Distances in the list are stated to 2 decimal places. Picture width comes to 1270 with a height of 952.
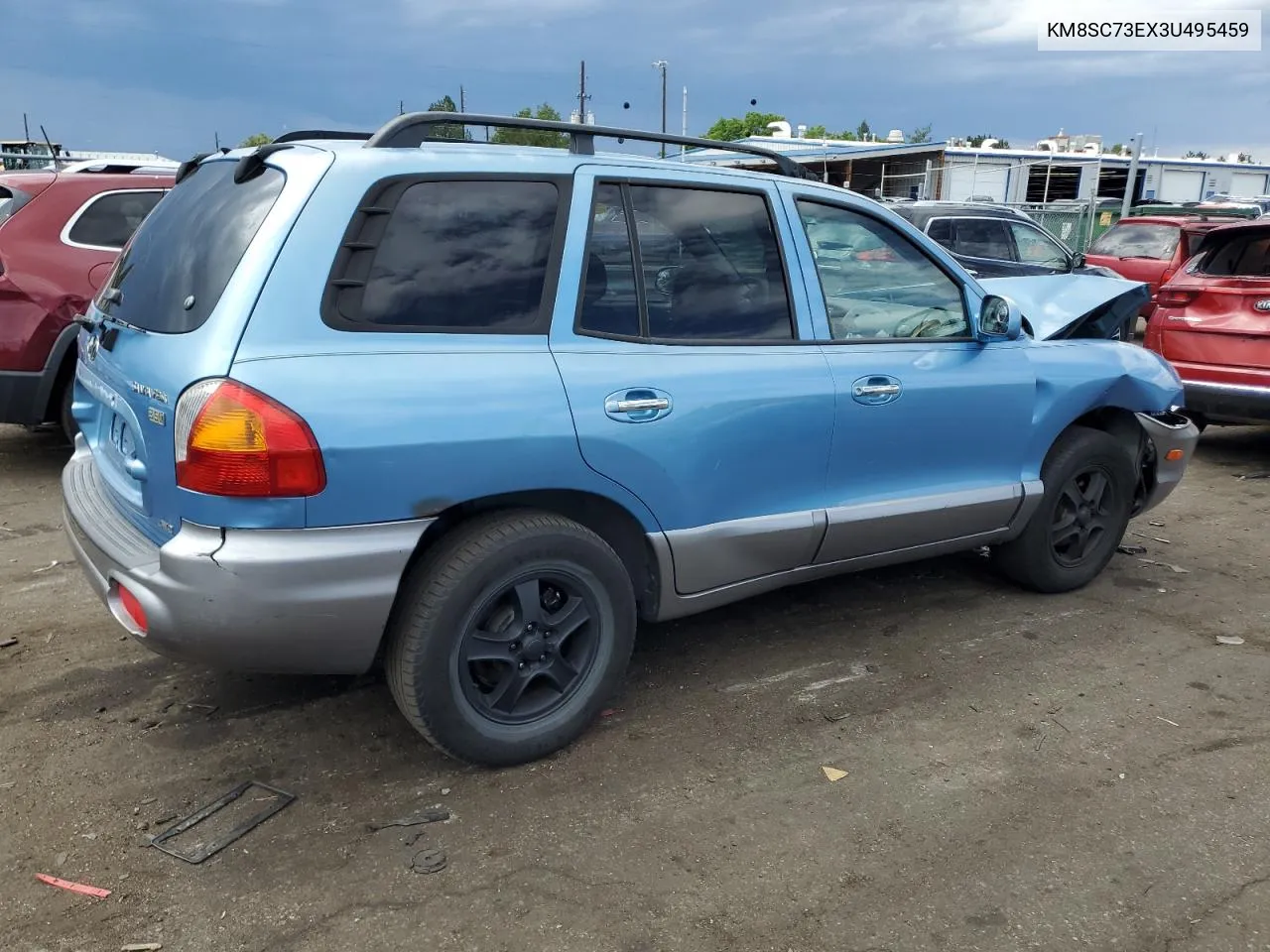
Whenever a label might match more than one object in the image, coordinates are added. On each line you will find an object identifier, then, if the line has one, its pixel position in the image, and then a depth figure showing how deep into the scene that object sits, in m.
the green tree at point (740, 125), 97.12
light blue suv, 2.65
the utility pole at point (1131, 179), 20.33
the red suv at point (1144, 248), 13.83
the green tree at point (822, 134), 73.19
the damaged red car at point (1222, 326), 7.07
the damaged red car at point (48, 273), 6.10
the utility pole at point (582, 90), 57.43
